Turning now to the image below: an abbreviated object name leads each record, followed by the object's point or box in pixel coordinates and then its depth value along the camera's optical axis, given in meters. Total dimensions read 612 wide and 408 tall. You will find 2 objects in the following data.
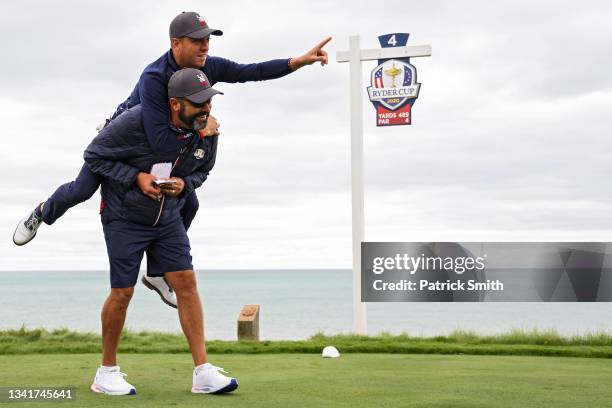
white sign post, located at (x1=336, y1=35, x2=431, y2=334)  9.98
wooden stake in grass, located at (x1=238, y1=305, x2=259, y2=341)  8.25
